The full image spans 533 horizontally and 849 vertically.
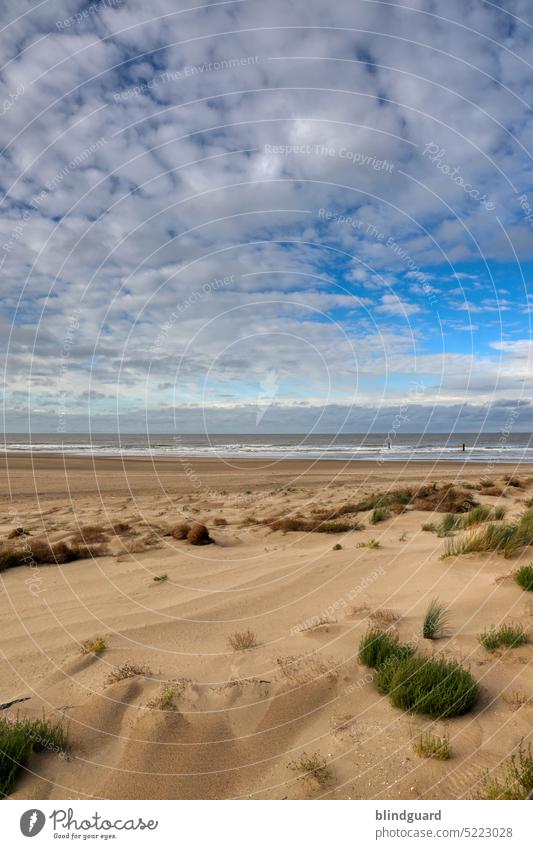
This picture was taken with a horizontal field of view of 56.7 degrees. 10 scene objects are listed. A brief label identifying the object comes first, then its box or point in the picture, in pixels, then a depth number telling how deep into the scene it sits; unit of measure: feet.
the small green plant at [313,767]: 11.32
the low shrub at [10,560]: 29.73
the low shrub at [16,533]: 38.24
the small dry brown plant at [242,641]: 18.45
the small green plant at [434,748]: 11.48
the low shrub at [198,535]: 35.76
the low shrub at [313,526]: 39.48
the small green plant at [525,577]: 21.22
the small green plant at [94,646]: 18.26
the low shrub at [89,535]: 36.68
